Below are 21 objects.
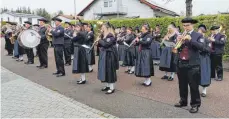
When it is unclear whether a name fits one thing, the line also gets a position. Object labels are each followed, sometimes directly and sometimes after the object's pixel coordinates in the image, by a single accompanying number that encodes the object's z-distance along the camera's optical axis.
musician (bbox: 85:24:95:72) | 8.12
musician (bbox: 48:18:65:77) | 9.38
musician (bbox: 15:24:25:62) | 13.68
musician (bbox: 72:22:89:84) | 7.98
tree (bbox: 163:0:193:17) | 18.57
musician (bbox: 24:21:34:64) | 12.59
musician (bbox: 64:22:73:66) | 12.49
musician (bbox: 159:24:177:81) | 8.26
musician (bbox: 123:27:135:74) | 10.04
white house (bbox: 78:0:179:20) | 32.56
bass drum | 10.83
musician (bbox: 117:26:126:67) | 11.76
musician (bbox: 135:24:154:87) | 7.64
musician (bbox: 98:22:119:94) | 6.94
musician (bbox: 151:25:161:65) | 11.87
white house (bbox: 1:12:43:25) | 71.12
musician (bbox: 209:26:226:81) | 8.41
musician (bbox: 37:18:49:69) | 11.06
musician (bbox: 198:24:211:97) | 6.64
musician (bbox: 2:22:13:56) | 14.77
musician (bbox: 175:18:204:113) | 5.17
